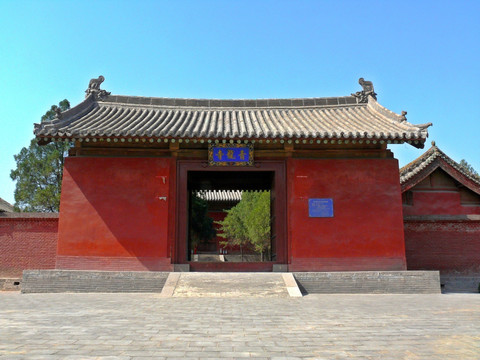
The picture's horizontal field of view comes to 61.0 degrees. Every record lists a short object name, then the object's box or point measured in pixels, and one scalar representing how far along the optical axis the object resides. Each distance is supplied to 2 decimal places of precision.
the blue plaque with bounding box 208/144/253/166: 9.24
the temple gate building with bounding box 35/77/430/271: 8.82
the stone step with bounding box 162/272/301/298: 7.38
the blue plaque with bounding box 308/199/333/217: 9.07
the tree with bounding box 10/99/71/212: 20.12
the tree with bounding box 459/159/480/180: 35.27
